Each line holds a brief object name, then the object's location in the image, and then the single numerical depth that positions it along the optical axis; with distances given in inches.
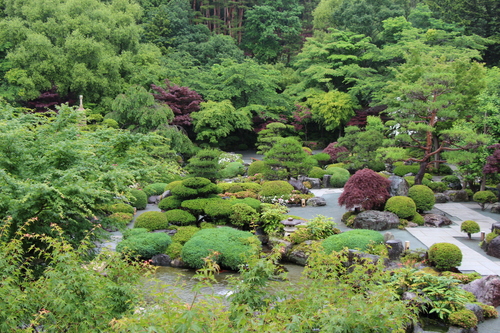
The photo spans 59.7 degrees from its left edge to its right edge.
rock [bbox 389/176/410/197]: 610.9
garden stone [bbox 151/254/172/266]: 461.7
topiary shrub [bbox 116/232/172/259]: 453.5
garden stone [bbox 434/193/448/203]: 683.4
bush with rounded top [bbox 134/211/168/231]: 518.3
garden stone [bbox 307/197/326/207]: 669.5
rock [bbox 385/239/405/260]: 440.5
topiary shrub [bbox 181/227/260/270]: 440.1
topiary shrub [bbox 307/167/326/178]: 824.3
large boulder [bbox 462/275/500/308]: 348.2
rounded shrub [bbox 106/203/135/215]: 569.5
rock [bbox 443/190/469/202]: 693.9
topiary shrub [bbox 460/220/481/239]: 487.2
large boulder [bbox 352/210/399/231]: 536.7
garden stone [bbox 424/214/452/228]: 555.2
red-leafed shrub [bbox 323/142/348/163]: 923.3
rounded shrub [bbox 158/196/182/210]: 562.3
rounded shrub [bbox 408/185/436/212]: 585.0
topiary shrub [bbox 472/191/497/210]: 628.1
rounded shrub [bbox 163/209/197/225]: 537.6
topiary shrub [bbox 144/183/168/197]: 714.2
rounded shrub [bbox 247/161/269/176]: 833.5
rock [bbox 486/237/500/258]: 440.8
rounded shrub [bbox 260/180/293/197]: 662.3
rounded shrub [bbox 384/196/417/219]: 555.8
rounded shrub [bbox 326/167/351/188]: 799.7
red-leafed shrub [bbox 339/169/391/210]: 553.0
